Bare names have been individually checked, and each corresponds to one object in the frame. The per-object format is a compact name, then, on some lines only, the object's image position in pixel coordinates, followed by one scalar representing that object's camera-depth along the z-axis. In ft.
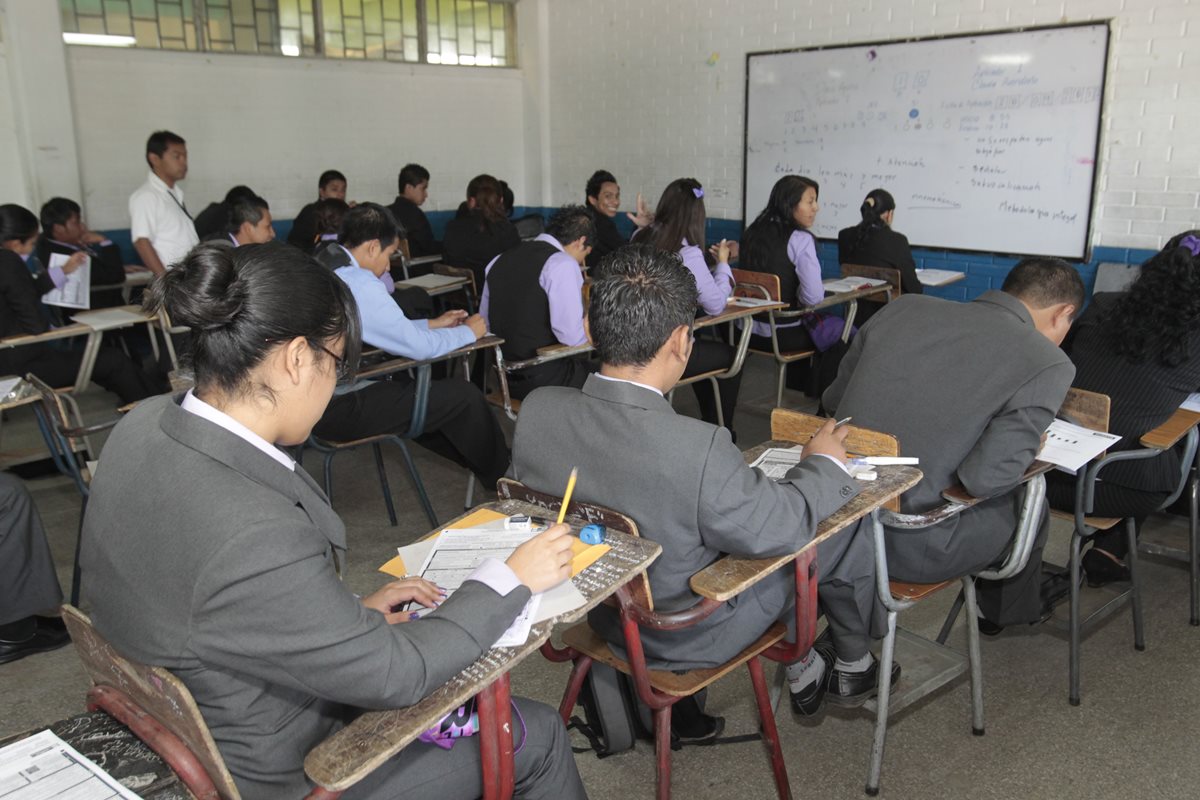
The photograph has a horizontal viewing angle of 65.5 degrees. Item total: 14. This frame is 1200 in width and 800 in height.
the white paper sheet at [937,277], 16.02
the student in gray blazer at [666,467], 5.04
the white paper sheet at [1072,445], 6.52
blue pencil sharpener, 4.96
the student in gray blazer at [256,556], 3.48
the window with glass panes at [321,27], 19.61
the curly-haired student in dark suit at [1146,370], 8.00
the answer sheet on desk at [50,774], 3.46
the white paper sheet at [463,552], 4.88
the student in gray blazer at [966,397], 6.43
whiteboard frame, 15.66
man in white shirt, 16.21
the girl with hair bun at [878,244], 15.08
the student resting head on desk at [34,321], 12.34
